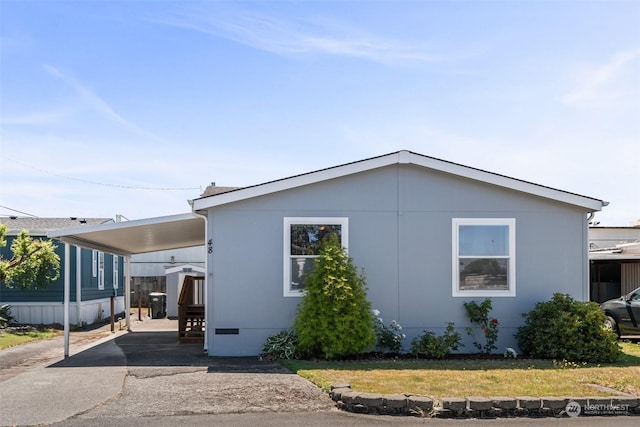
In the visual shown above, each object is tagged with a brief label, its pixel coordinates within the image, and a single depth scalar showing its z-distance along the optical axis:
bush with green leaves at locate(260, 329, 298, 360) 11.68
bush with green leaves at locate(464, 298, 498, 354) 12.23
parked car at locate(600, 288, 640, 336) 15.43
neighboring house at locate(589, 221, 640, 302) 19.56
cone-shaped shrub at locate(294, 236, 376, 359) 11.20
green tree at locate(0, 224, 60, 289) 18.75
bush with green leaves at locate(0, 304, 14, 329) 19.11
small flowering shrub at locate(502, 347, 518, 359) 11.99
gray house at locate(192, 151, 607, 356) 12.23
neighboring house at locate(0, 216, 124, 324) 20.67
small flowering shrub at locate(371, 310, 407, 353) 12.02
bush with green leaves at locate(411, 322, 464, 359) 11.82
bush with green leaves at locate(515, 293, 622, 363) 11.36
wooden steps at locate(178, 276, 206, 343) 14.80
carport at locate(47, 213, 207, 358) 12.36
